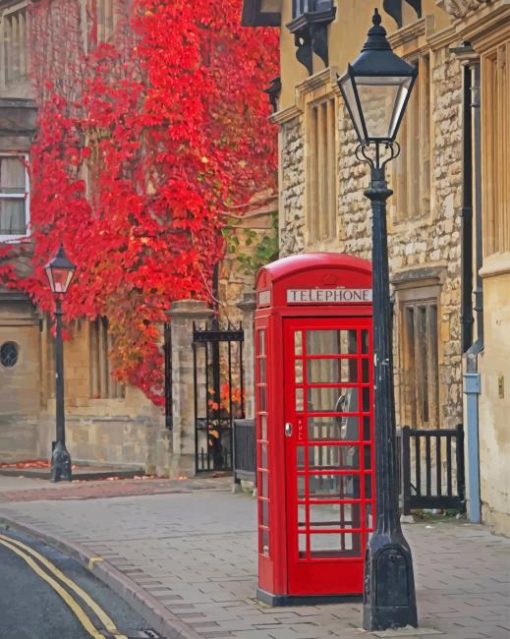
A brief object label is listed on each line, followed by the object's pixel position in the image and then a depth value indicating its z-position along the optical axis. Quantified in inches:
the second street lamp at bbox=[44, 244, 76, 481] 1153.6
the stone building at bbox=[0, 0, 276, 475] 1306.6
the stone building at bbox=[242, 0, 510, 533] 695.1
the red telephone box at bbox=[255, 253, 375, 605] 505.0
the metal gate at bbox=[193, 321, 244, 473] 1111.6
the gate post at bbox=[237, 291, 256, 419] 983.6
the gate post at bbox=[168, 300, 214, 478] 1139.9
